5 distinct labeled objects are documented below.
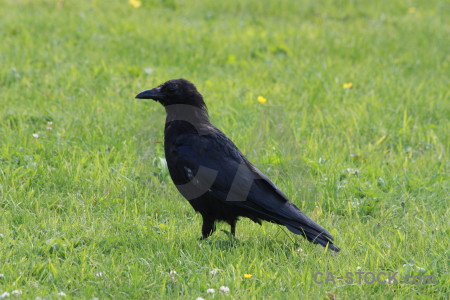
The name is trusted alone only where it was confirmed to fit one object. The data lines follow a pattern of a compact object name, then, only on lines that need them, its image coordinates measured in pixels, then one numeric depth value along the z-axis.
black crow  8.67
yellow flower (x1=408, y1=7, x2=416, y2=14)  22.11
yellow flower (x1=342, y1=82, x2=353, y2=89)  15.04
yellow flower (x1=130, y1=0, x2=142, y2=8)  20.67
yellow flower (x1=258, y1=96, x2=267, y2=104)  13.78
